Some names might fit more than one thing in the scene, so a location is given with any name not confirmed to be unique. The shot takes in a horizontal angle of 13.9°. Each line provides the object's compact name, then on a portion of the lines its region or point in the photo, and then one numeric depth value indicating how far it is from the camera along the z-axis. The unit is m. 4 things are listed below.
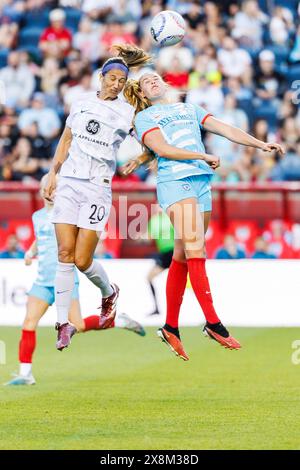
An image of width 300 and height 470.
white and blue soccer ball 10.44
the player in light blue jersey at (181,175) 9.98
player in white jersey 10.24
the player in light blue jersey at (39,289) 11.86
